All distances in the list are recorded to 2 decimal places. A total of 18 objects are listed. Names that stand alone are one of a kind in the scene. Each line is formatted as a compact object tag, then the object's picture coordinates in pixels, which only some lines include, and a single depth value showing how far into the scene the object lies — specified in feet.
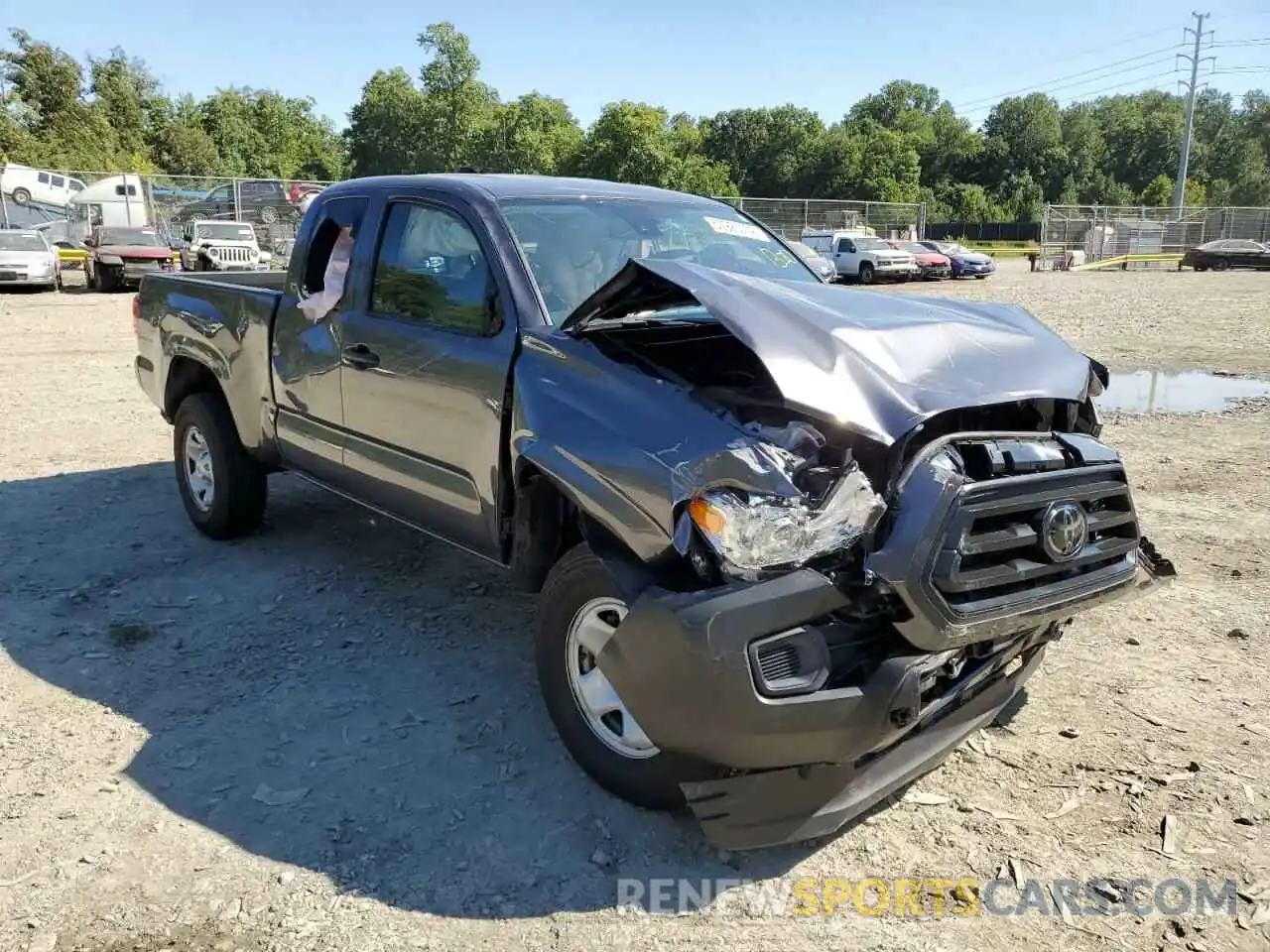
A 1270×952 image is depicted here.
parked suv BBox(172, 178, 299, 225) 104.63
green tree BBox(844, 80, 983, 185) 313.12
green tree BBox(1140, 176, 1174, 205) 268.82
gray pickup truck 8.39
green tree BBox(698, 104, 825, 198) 269.85
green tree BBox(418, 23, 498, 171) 215.10
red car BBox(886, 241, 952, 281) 112.27
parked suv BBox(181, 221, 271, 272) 80.02
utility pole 192.83
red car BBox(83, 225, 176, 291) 77.25
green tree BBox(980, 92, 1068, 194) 307.17
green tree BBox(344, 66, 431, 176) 221.87
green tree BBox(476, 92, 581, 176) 204.95
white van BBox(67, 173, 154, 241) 103.04
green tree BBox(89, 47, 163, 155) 198.08
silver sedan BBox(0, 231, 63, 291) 73.82
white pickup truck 105.50
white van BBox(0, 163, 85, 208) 108.68
